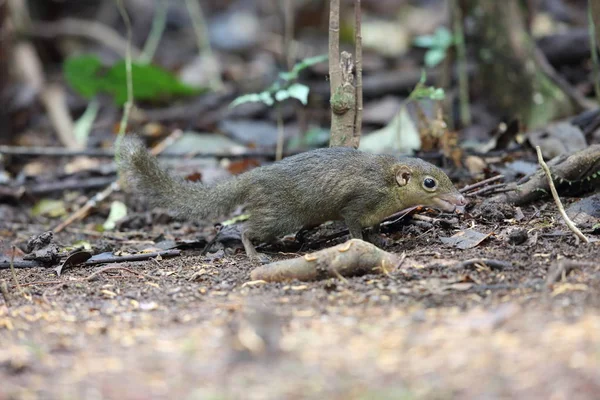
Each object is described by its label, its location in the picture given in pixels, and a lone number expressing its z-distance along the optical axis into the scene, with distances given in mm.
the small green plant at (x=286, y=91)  13164
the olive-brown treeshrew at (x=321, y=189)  12172
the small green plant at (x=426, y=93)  13398
